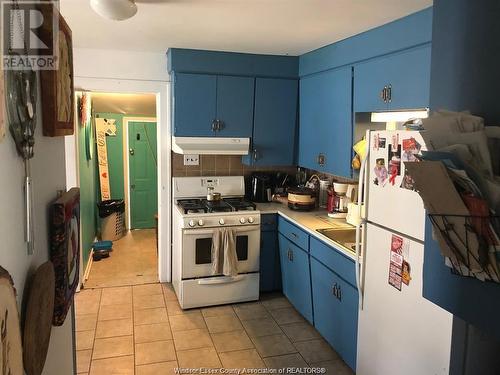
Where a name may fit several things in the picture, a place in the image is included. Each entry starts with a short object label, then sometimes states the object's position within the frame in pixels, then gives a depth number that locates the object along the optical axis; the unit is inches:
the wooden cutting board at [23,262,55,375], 42.9
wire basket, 46.9
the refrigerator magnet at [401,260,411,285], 85.0
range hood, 158.2
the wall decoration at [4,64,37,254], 39.3
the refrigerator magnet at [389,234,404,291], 87.1
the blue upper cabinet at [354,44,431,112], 100.2
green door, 260.8
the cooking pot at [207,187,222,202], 164.1
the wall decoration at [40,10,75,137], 51.0
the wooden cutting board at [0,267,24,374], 34.5
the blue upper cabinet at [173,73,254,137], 156.3
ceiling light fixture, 88.7
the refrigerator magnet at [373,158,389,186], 91.0
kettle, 175.8
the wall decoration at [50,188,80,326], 55.2
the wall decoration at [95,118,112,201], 252.7
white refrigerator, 80.8
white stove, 149.3
